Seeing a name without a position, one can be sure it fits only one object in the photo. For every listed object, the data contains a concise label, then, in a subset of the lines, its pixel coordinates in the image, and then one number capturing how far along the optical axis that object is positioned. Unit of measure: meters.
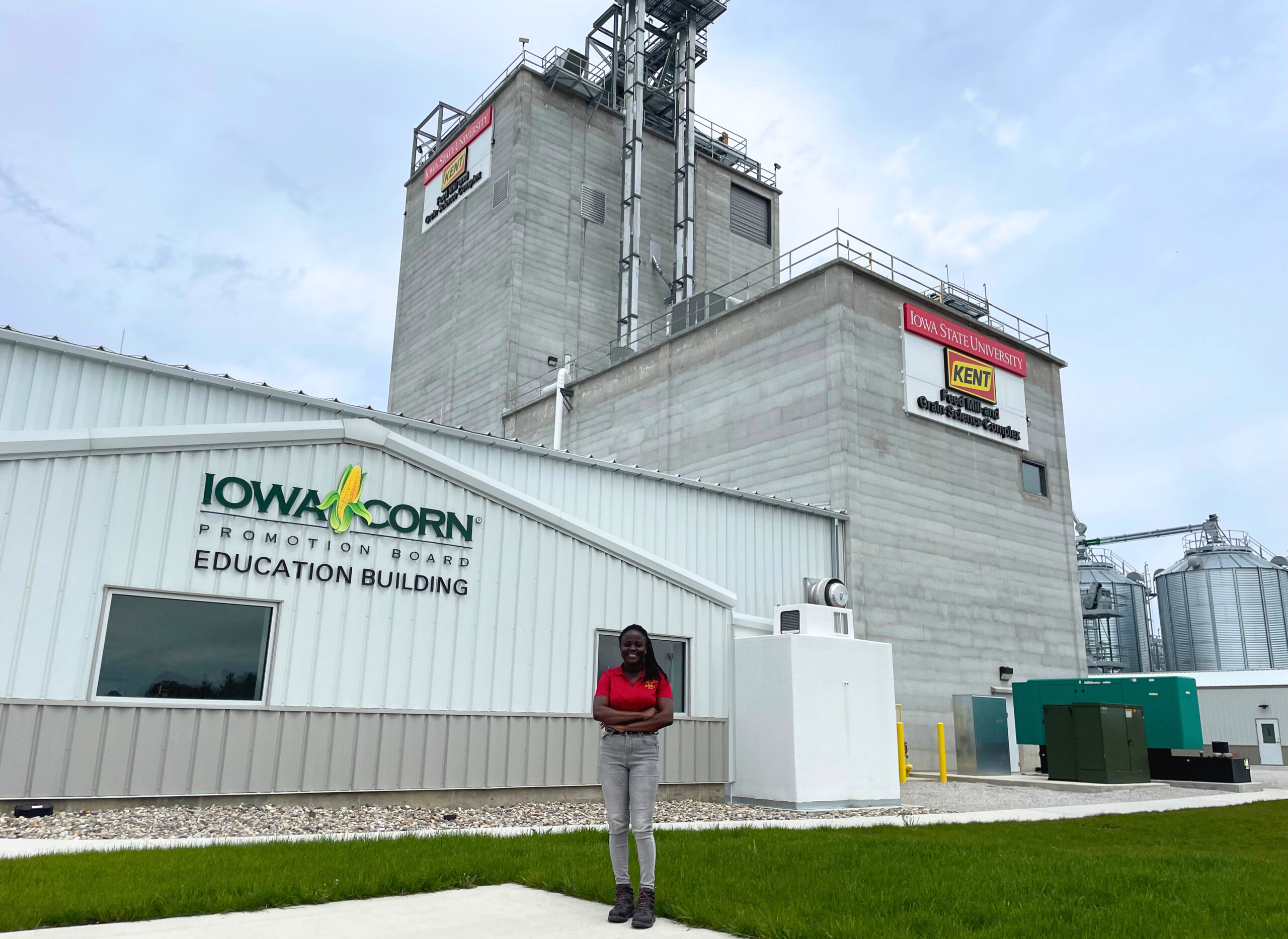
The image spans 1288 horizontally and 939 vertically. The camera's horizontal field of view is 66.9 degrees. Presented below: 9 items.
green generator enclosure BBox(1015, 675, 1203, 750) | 22.75
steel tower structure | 37.25
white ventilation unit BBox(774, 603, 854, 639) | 16.19
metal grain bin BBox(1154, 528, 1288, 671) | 48.84
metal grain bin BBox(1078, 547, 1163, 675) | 52.38
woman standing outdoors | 6.66
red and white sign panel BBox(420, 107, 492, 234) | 39.03
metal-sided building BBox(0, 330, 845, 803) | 11.55
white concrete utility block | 15.12
